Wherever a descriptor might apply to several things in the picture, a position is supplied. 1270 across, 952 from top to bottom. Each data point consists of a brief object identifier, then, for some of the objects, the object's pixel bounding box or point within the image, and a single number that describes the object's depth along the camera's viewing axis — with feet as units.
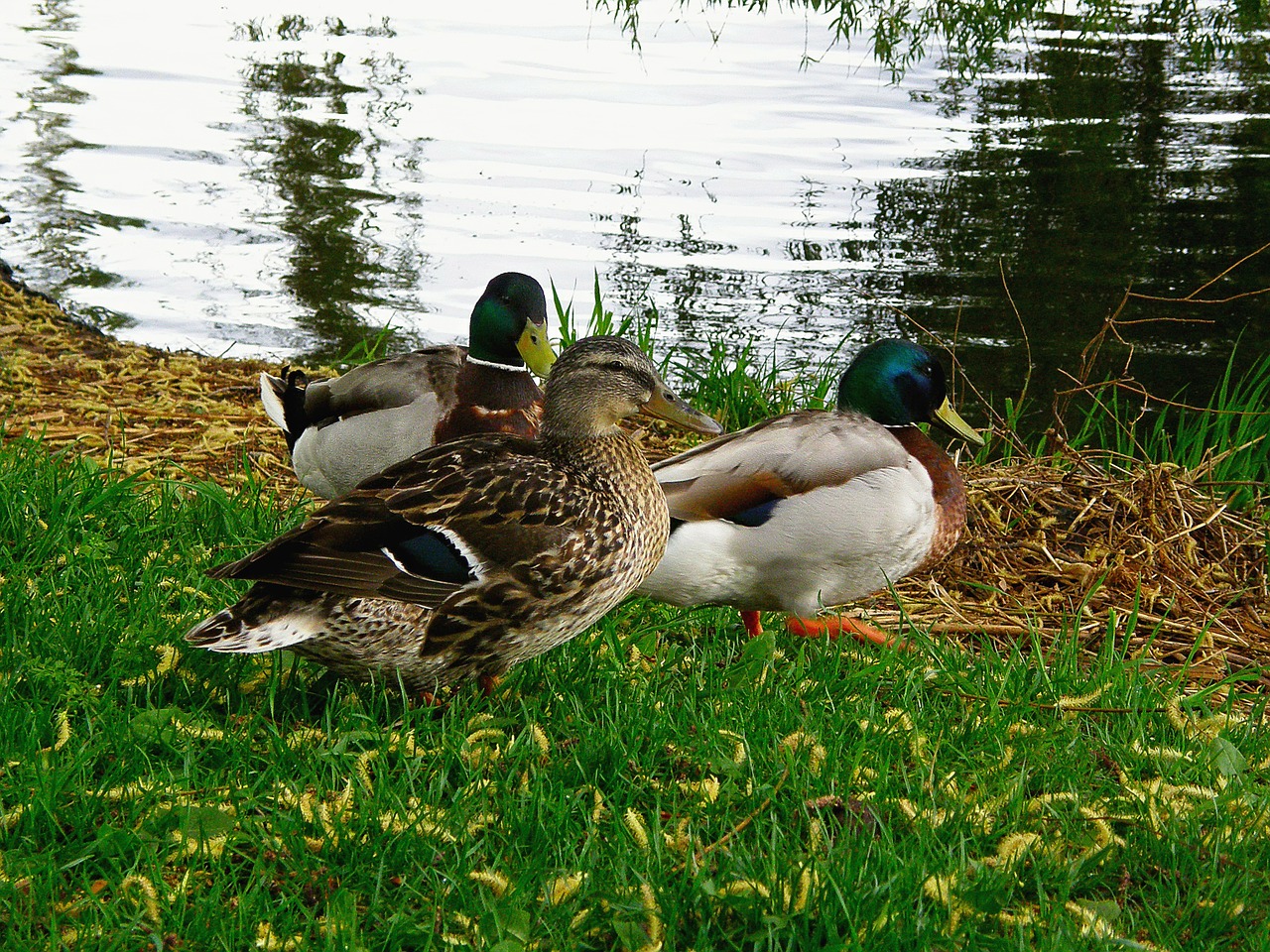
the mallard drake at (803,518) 25.41
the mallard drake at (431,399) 29.99
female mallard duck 18.88
